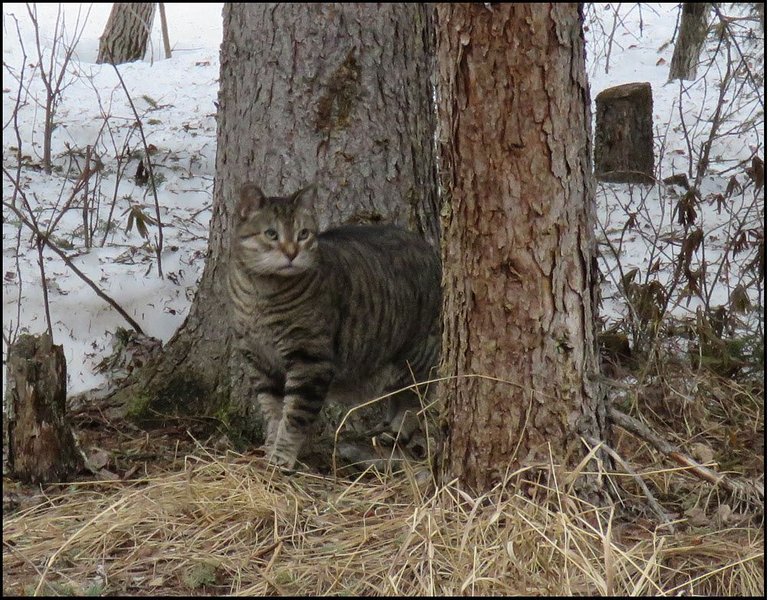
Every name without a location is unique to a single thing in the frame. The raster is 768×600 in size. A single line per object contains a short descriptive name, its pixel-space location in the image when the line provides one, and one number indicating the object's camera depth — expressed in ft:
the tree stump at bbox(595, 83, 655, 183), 49.98
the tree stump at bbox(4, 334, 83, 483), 24.66
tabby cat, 26.43
